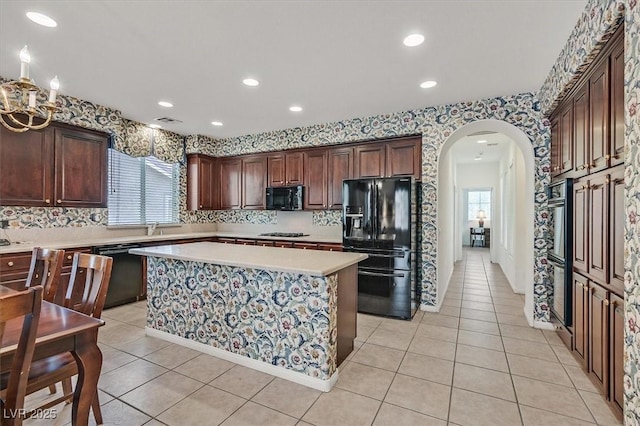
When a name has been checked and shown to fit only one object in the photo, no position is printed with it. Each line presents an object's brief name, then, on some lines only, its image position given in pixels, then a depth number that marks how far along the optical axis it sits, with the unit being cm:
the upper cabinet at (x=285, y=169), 522
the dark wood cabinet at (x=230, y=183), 589
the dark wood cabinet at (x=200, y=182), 571
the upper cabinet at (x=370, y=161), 448
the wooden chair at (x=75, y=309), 162
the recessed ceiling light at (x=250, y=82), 328
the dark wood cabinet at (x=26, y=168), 344
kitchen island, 235
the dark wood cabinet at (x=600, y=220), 195
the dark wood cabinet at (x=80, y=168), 391
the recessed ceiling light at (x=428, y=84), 330
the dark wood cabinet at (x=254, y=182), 561
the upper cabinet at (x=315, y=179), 498
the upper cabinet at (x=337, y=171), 475
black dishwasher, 410
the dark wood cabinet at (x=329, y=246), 447
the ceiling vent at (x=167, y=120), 468
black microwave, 516
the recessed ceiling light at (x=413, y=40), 244
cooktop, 527
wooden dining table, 142
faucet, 509
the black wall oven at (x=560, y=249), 278
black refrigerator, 387
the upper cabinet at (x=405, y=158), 423
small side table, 1130
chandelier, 166
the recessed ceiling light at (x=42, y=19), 220
